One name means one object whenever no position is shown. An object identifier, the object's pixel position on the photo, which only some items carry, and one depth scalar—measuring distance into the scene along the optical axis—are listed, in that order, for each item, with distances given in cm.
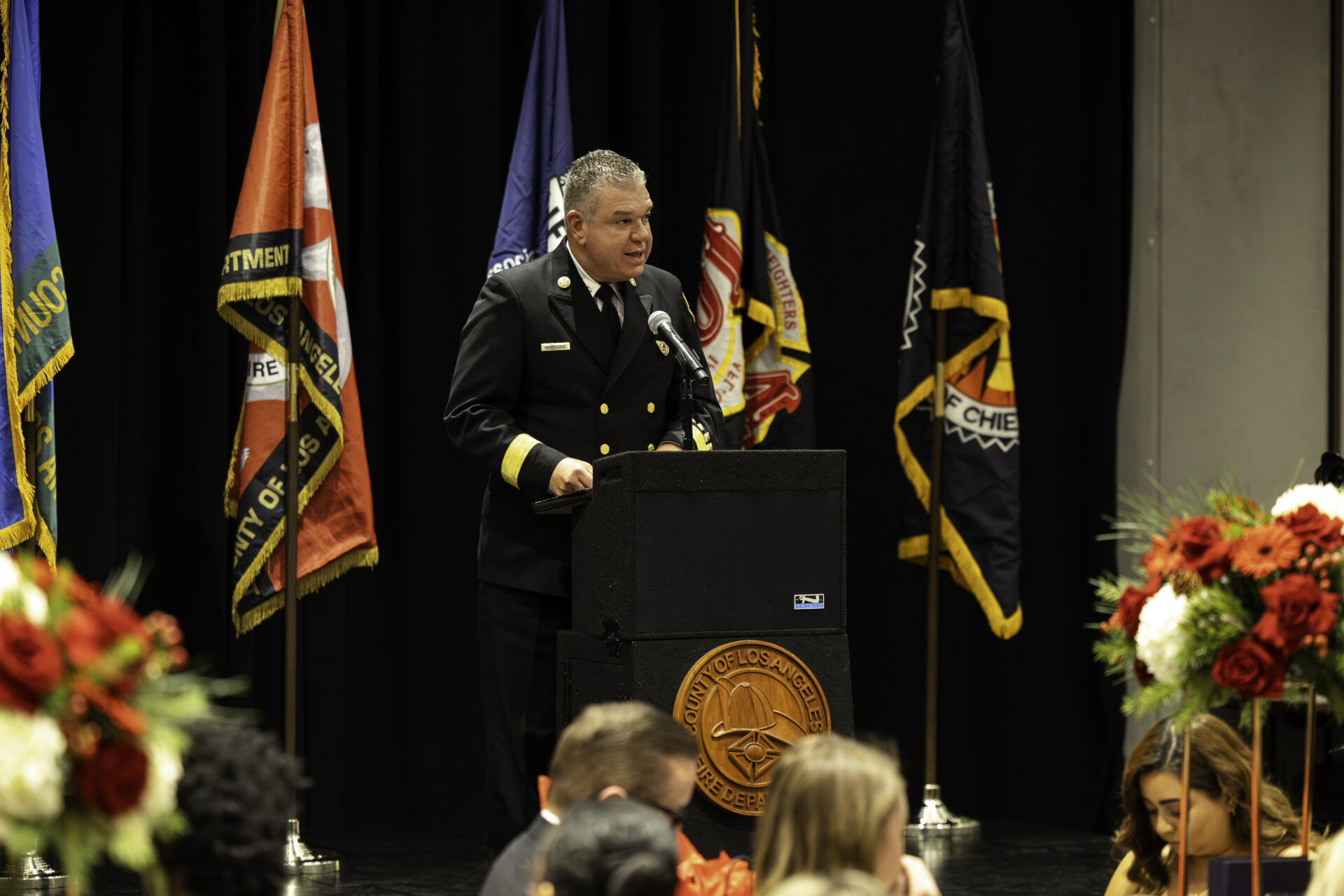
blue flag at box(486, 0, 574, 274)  1063
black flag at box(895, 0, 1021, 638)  1166
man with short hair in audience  462
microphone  693
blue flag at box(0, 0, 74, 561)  930
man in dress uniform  754
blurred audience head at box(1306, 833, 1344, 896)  356
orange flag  998
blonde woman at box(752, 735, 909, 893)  399
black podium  655
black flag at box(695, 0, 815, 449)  1120
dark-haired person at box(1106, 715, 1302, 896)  622
